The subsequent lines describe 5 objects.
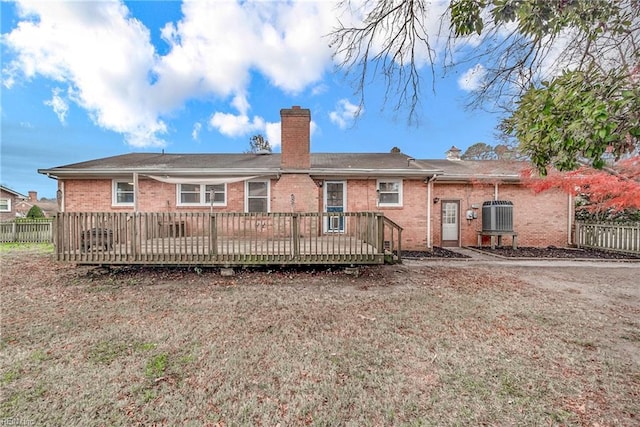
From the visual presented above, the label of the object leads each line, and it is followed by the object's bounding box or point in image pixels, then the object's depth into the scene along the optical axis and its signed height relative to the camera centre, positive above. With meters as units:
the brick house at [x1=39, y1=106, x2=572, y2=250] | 10.02 +0.89
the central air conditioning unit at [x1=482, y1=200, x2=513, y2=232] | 10.89 -0.12
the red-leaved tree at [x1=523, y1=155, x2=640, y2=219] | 8.95 +1.06
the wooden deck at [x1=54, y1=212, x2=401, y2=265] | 6.48 -0.87
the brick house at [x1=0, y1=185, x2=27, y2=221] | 25.73 +0.87
